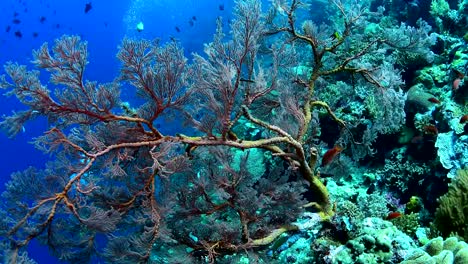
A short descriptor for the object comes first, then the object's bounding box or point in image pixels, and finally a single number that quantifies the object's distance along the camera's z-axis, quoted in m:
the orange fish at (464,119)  5.41
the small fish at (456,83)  6.43
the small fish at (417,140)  6.26
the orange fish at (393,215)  4.64
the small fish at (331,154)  4.68
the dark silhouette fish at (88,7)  15.89
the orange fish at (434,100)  6.25
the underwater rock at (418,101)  6.71
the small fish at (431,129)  5.89
